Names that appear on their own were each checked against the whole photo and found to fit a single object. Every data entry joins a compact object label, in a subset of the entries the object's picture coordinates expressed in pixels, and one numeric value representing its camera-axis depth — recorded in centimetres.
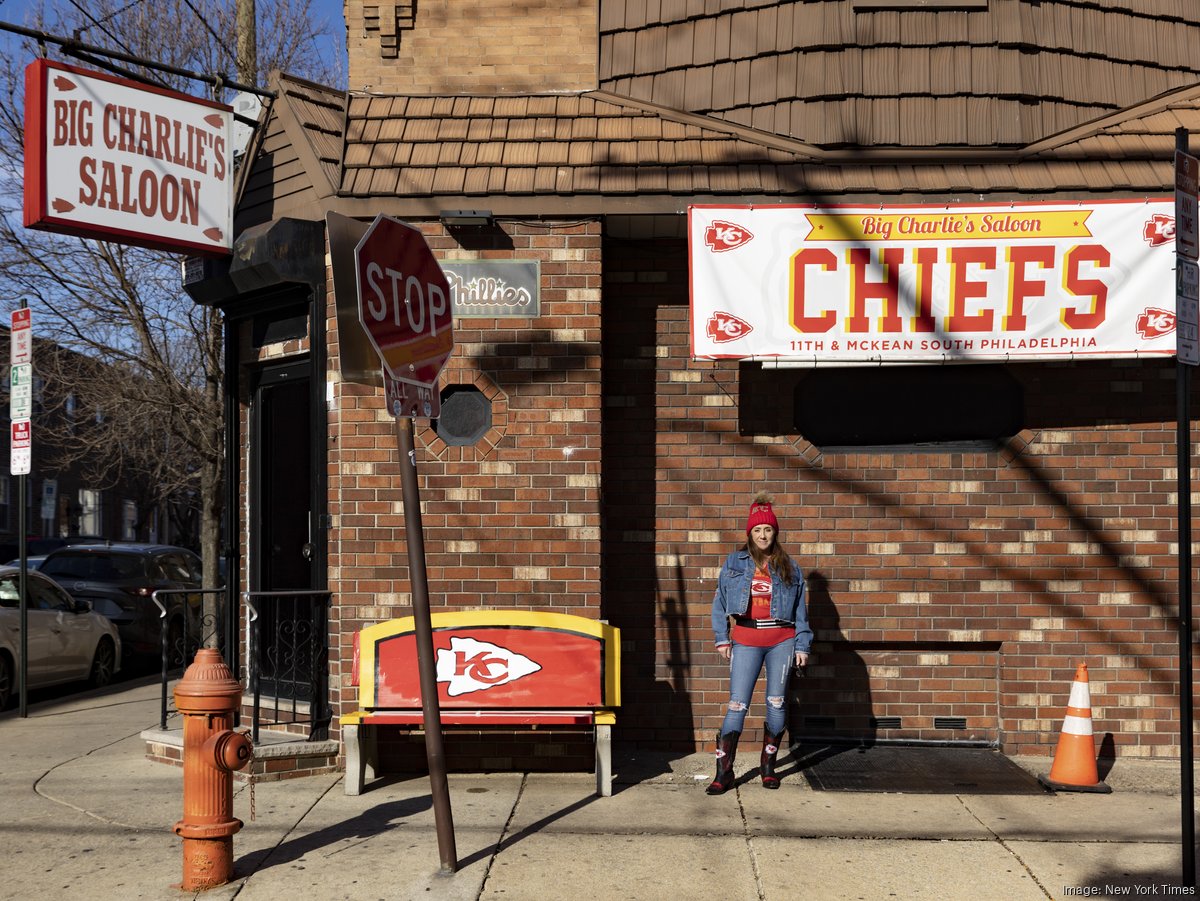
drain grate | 718
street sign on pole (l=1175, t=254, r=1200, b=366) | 538
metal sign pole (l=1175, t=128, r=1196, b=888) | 527
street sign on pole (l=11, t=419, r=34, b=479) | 1090
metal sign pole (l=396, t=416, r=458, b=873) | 554
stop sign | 536
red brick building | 776
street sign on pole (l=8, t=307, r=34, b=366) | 1084
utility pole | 1407
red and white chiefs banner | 768
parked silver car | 1159
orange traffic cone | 715
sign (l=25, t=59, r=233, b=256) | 739
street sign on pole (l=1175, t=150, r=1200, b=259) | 541
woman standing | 724
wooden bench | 726
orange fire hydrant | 546
